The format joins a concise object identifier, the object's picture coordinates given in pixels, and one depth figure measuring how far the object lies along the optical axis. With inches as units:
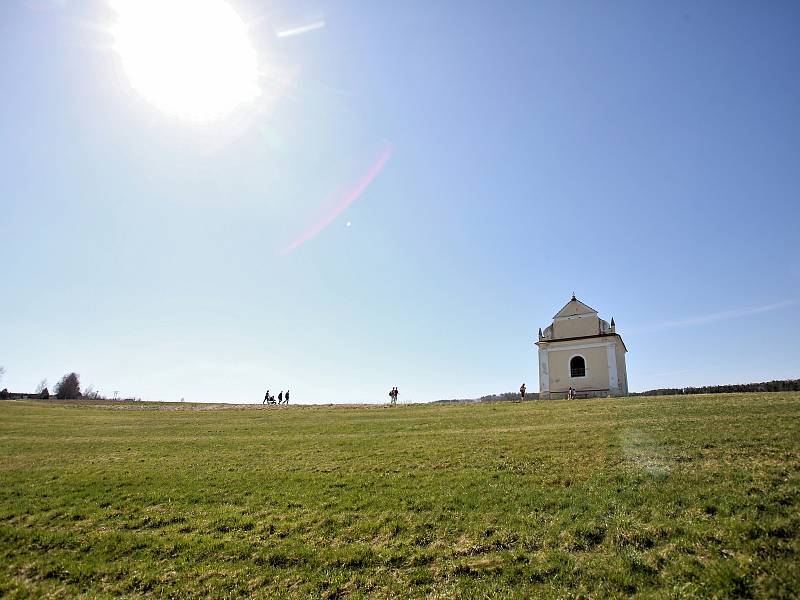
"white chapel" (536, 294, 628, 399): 1691.7
